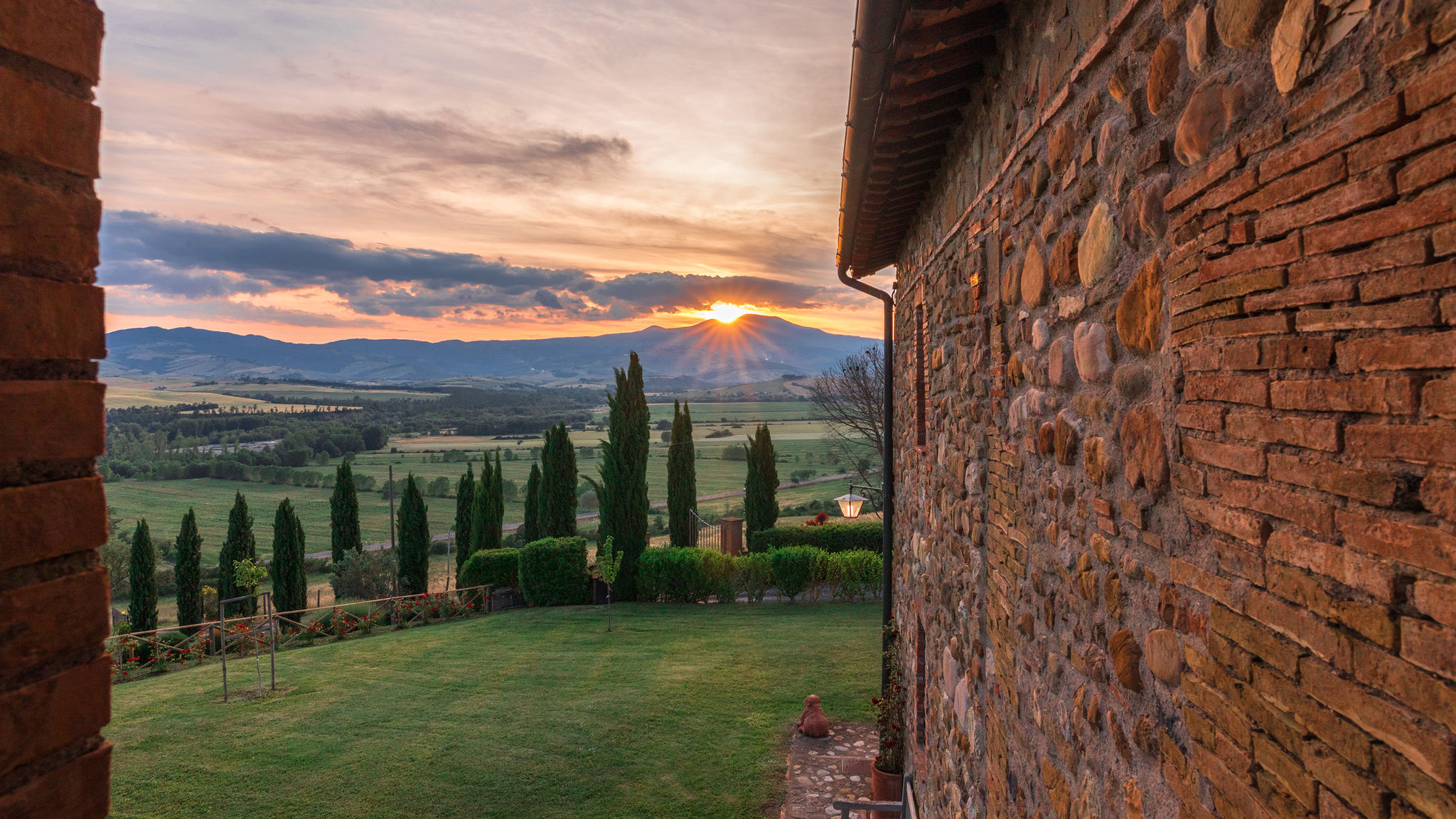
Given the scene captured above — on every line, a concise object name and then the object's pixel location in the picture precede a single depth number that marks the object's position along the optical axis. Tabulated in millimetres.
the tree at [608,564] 16328
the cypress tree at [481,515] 22672
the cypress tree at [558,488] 21938
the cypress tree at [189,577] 18438
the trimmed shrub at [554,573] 18969
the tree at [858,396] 21797
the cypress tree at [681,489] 22984
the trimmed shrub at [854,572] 18031
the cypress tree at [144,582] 17609
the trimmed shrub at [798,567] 18375
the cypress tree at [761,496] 22531
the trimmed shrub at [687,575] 18812
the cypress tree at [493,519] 22750
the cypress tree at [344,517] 23734
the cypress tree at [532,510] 23464
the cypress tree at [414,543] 22062
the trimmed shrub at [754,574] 18797
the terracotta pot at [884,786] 6898
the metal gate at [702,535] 22809
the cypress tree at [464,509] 24188
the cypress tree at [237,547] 19609
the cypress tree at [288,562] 19594
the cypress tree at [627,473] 20234
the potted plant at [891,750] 6883
